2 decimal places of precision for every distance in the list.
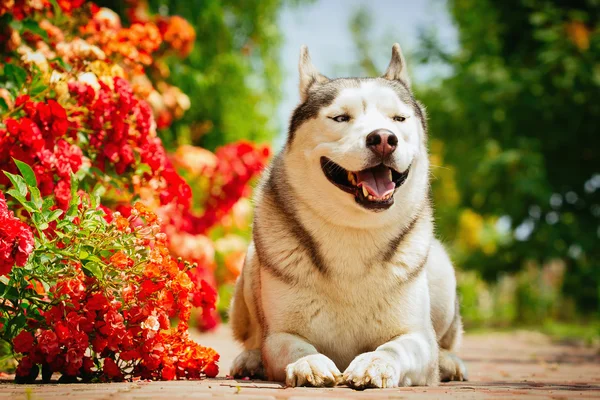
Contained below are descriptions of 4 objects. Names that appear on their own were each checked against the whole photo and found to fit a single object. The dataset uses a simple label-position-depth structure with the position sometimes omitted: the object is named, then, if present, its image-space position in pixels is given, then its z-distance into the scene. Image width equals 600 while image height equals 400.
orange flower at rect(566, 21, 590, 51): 13.05
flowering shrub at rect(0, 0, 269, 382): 3.29
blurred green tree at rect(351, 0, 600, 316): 13.04
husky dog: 3.53
